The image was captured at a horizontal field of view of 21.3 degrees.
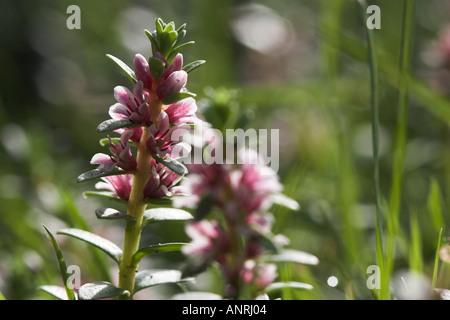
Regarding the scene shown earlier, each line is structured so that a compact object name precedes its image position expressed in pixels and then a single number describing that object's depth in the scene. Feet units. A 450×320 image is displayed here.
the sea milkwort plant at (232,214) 0.55
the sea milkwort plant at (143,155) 0.58
